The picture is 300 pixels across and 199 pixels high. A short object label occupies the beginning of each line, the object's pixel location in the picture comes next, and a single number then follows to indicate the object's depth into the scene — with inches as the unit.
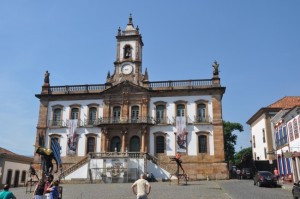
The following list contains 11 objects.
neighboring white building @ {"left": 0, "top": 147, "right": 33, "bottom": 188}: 1337.4
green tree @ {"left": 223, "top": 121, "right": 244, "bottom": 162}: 2274.9
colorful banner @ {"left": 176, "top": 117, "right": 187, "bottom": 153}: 1378.0
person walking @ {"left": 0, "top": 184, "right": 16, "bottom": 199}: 403.3
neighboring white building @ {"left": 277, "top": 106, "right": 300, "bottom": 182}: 1051.3
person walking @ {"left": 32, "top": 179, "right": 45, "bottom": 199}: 452.6
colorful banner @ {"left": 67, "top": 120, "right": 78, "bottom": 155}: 1451.8
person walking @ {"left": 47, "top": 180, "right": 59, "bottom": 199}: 454.2
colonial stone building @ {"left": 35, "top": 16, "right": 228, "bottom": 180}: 1373.0
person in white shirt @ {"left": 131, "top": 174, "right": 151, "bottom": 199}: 440.1
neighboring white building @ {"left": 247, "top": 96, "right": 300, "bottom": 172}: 1256.8
